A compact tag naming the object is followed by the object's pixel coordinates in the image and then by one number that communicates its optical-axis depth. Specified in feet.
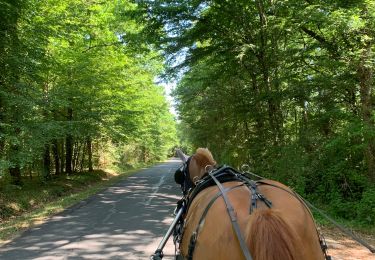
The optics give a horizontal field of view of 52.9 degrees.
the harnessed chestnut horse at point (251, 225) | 7.54
